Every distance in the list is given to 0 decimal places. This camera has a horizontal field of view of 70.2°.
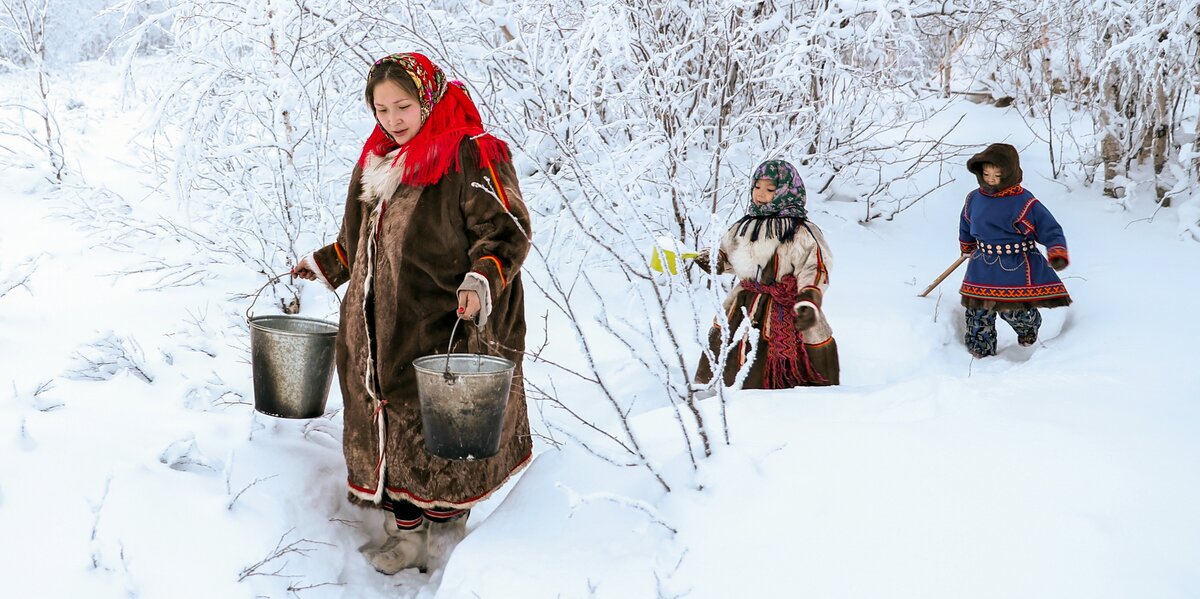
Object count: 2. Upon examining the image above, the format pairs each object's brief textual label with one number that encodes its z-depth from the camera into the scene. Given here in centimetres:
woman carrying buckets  255
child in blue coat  449
